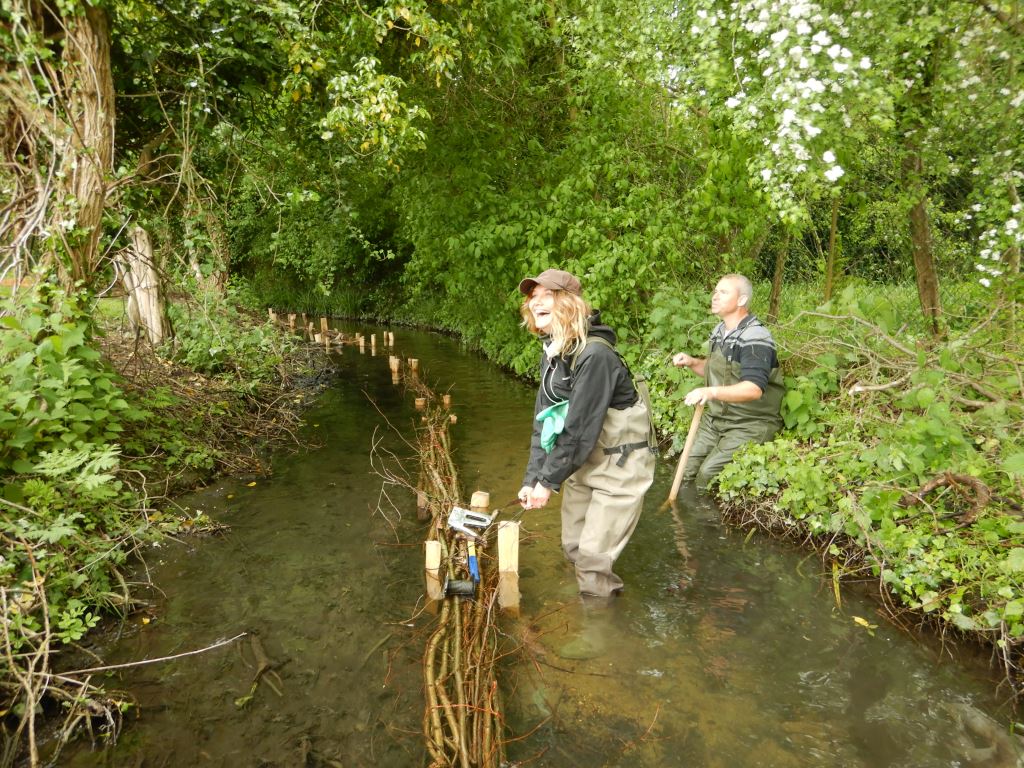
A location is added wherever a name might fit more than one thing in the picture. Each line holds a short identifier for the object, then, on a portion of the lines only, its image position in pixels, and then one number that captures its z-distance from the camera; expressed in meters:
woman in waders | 3.43
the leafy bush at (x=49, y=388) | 3.89
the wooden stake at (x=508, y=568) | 3.63
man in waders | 4.68
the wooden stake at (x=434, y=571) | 3.67
